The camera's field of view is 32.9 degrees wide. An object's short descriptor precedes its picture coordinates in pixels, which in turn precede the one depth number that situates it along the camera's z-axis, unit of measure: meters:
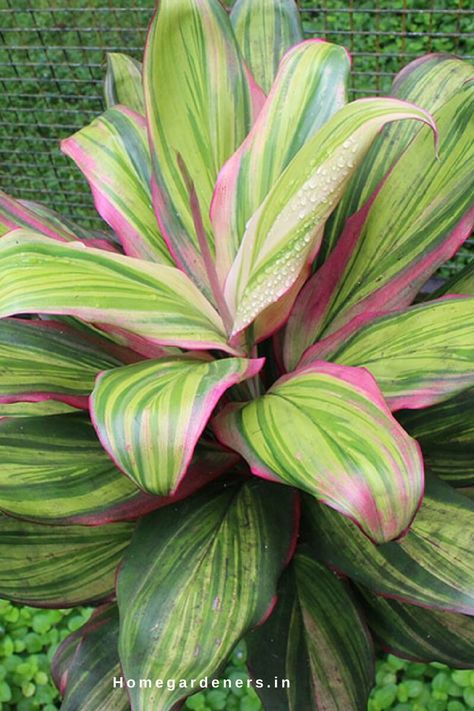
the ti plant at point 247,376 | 0.58
